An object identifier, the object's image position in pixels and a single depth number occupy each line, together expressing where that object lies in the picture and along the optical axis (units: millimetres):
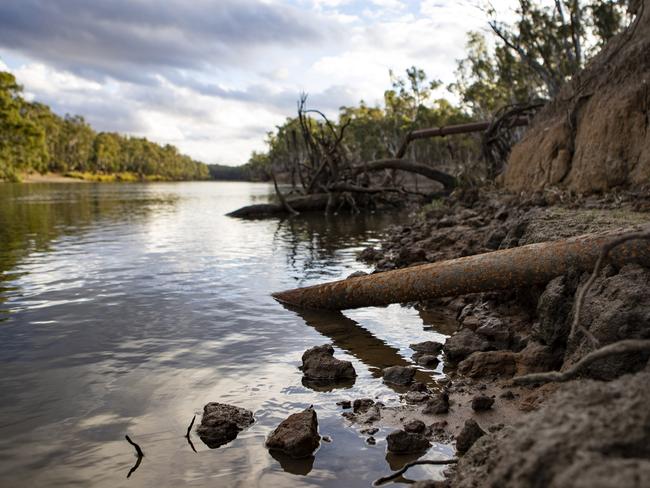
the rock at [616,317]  3479
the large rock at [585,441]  1634
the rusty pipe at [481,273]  4566
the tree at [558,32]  24125
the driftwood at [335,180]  23016
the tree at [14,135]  62812
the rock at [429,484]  2545
